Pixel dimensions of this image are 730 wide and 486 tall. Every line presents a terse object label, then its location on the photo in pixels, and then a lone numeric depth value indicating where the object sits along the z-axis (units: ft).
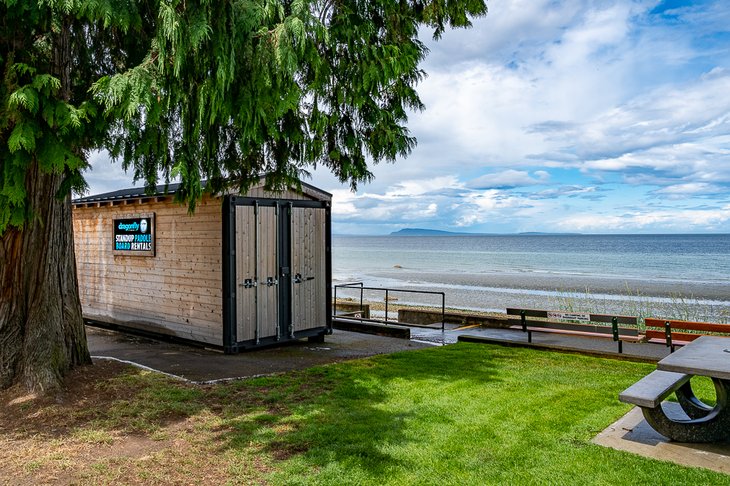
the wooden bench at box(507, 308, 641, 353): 25.94
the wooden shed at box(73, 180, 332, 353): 26.14
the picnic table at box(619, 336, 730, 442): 12.86
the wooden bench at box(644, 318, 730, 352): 24.94
